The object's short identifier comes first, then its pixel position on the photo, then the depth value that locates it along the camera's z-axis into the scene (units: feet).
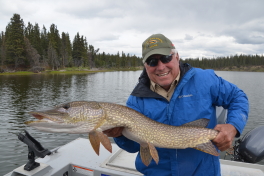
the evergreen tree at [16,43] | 157.28
